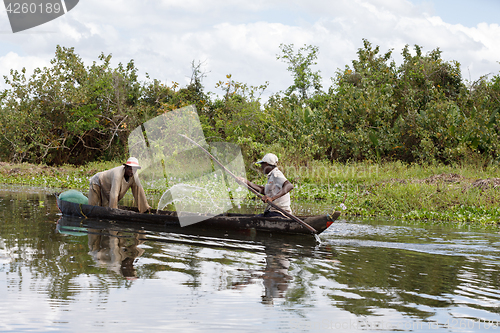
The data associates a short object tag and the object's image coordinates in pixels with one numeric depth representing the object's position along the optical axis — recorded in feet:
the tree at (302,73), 101.96
